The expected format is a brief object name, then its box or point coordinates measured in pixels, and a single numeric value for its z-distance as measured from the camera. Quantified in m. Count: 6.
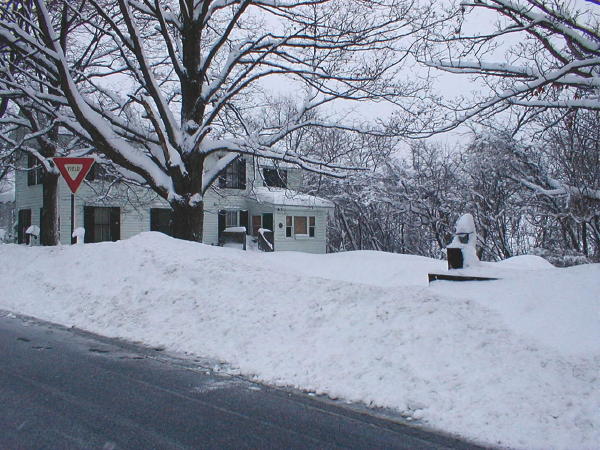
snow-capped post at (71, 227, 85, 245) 15.78
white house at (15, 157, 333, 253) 27.14
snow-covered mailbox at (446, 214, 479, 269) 7.56
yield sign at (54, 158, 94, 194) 11.36
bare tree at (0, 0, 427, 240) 12.81
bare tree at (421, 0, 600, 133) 8.91
